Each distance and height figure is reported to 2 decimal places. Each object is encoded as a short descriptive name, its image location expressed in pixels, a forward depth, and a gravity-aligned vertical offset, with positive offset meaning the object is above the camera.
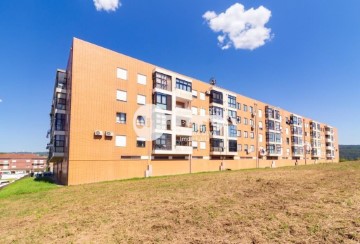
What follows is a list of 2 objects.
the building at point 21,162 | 114.01 -7.71
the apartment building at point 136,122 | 28.16 +3.81
